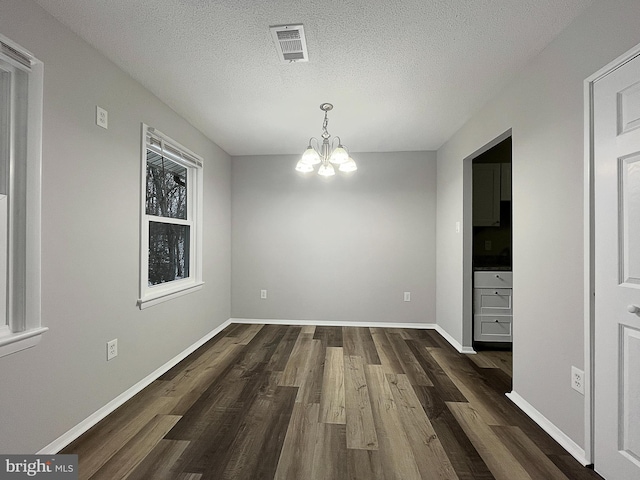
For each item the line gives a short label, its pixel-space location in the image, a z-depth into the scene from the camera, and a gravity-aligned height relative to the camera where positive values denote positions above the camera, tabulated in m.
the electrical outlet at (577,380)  1.87 -0.75
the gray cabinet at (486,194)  4.22 +0.59
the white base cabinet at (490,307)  3.81 -0.72
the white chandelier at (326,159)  2.97 +0.73
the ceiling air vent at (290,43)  2.04 +1.24
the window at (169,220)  2.93 +0.21
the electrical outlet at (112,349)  2.40 -0.76
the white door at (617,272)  1.56 -0.14
